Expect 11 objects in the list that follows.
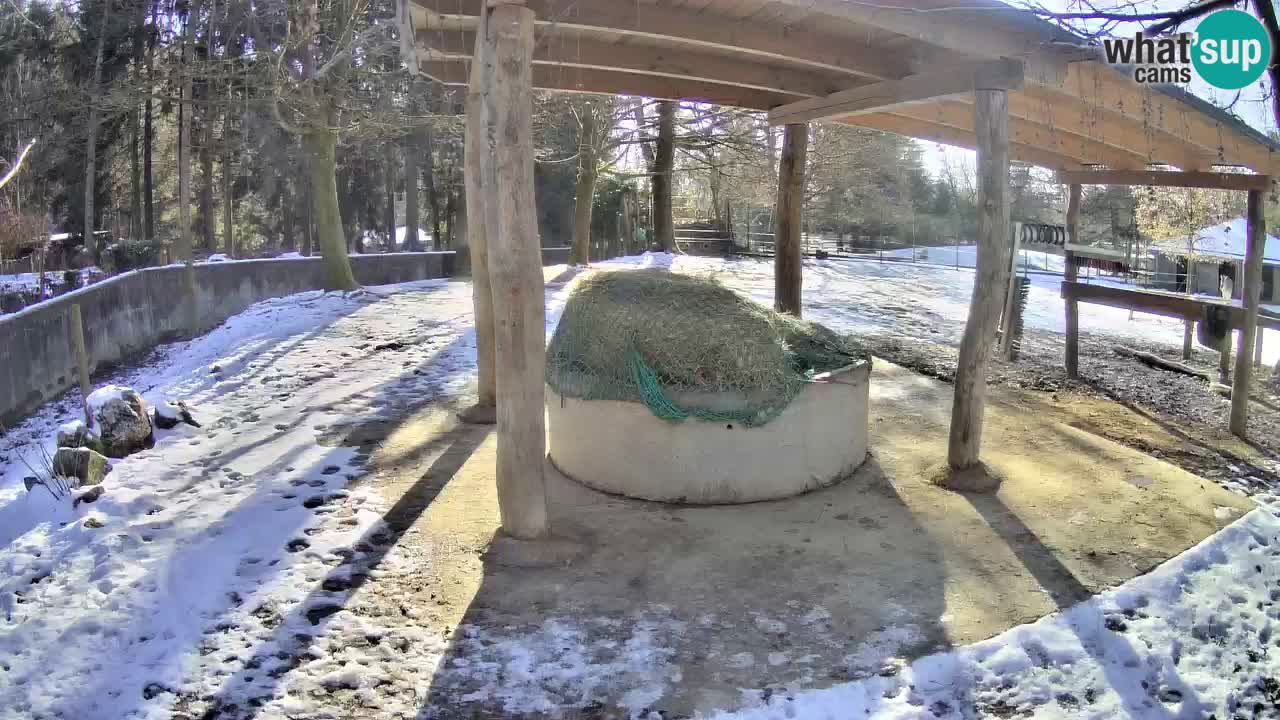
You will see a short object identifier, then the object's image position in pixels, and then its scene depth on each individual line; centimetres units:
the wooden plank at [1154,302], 906
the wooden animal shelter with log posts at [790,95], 487
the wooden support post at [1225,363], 1211
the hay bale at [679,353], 596
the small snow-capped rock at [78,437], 645
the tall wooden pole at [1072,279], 1143
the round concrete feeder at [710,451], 600
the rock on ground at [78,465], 586
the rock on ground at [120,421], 673
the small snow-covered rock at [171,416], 758
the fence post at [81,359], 816
